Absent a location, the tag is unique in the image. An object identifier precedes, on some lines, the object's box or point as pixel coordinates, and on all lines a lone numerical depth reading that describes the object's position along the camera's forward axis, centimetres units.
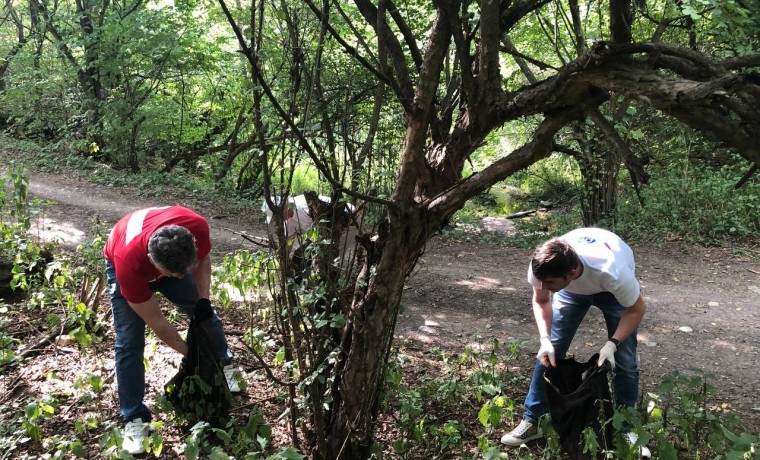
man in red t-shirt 255
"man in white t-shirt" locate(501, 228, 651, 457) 270
